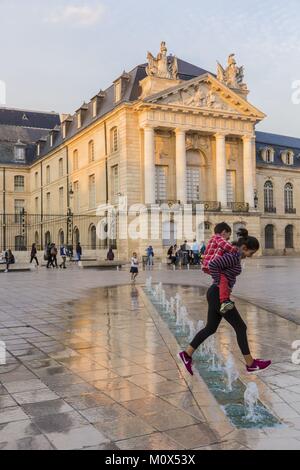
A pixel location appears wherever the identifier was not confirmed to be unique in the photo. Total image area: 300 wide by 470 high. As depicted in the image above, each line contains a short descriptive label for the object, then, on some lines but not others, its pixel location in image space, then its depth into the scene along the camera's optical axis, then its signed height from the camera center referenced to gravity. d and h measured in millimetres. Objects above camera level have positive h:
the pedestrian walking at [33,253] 31283 -863
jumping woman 5203 -652
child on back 5208 -160
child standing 18547 -1095
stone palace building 38750 +6792
